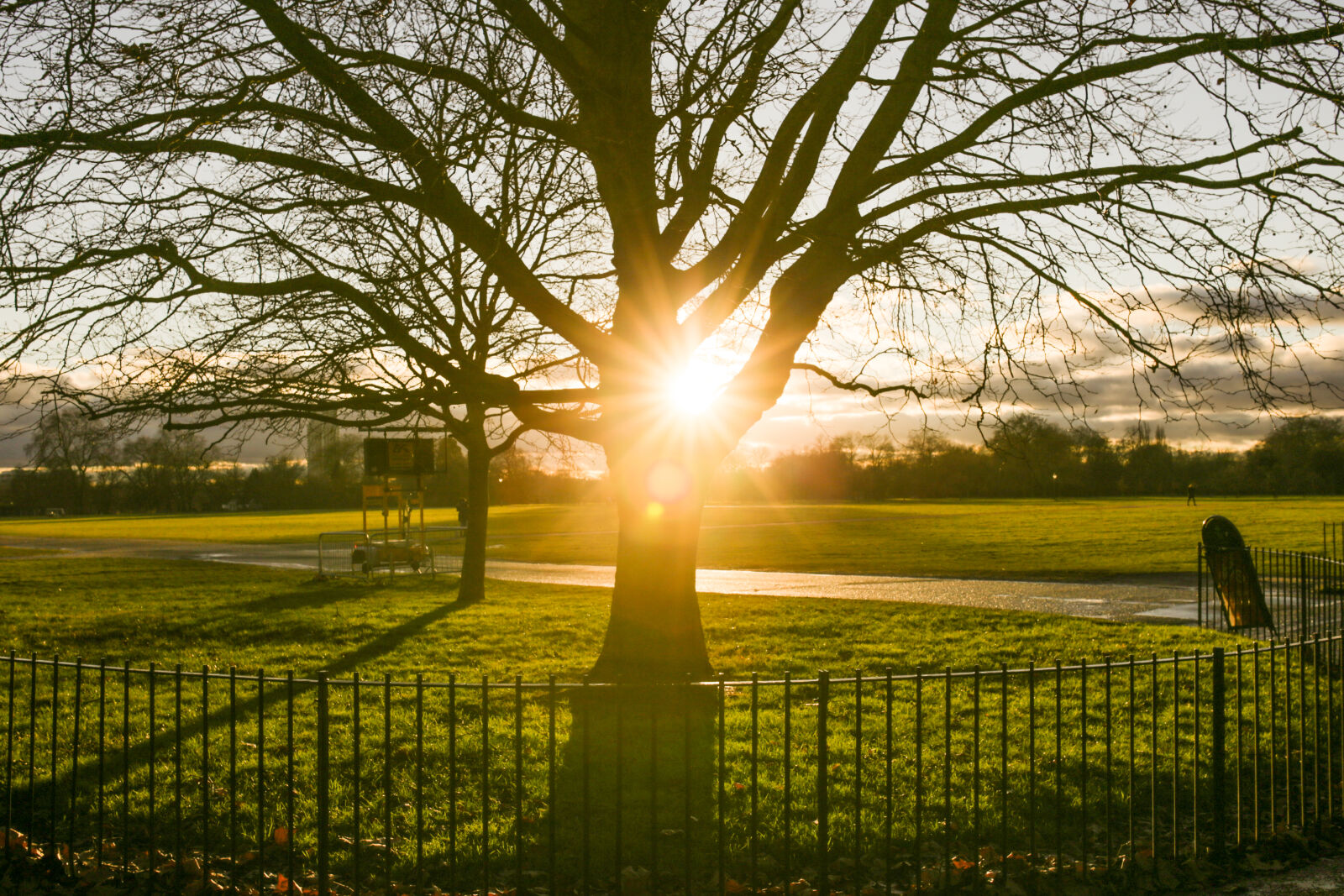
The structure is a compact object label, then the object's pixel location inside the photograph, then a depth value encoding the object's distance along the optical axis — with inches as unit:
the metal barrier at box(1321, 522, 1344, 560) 1033.5
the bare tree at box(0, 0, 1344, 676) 281.0
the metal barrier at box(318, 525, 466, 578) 975.6
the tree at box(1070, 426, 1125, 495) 3164.4
